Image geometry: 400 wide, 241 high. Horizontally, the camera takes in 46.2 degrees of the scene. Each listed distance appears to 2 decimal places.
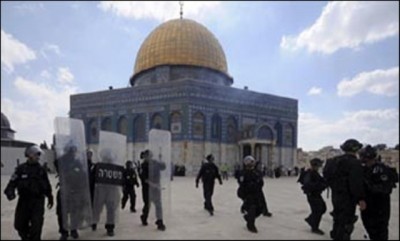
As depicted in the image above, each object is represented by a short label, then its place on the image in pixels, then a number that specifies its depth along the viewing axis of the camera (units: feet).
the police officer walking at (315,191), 27.25
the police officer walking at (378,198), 21.84
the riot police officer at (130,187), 34.71
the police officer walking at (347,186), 20.99
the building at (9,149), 70.63
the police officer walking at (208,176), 34.65
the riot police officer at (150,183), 27.63
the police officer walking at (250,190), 26.99
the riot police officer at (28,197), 21.09
